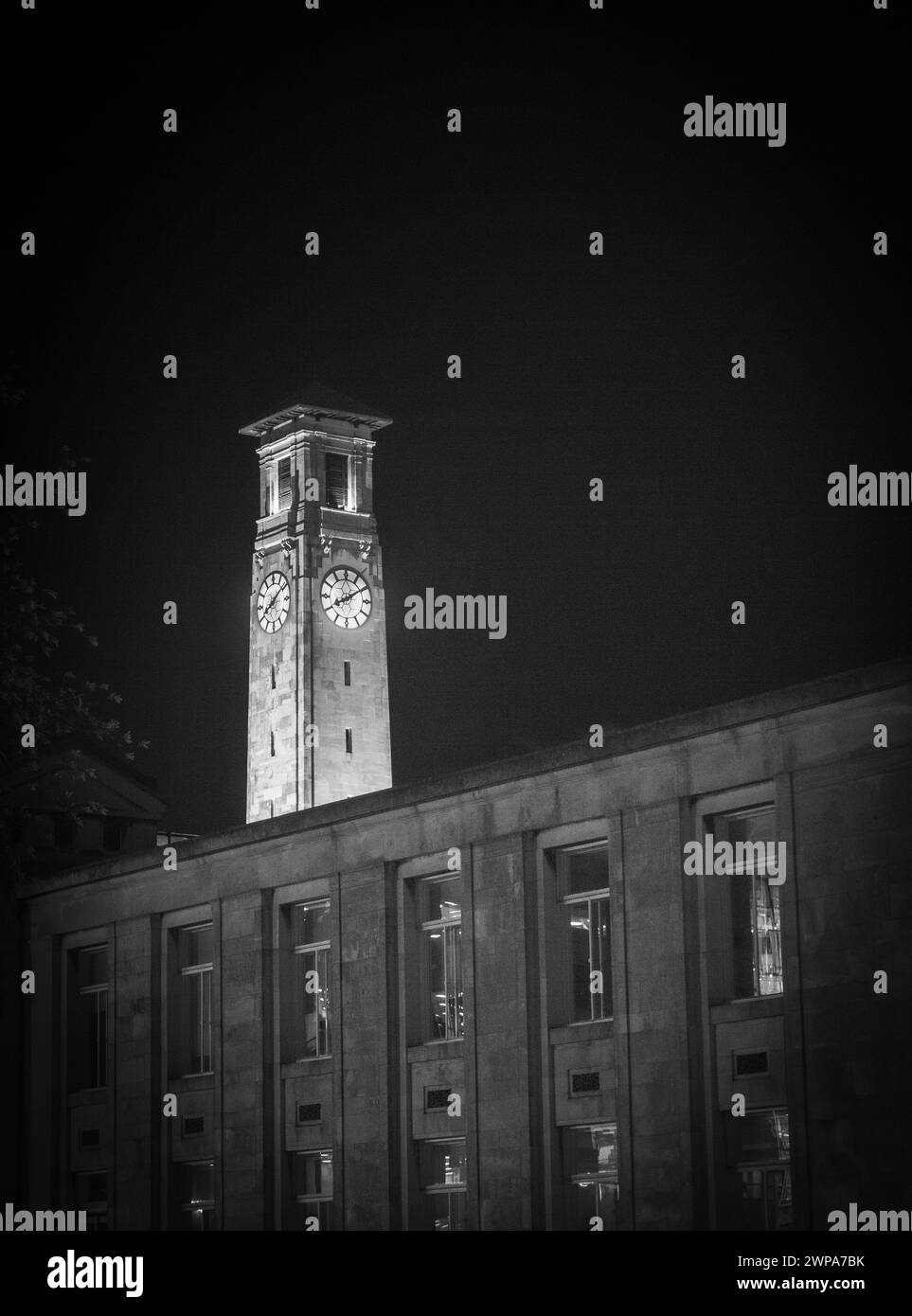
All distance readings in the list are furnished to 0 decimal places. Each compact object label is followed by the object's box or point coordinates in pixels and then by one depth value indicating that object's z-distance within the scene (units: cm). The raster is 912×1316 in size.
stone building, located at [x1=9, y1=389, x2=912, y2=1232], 3372
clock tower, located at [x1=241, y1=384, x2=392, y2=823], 10025
